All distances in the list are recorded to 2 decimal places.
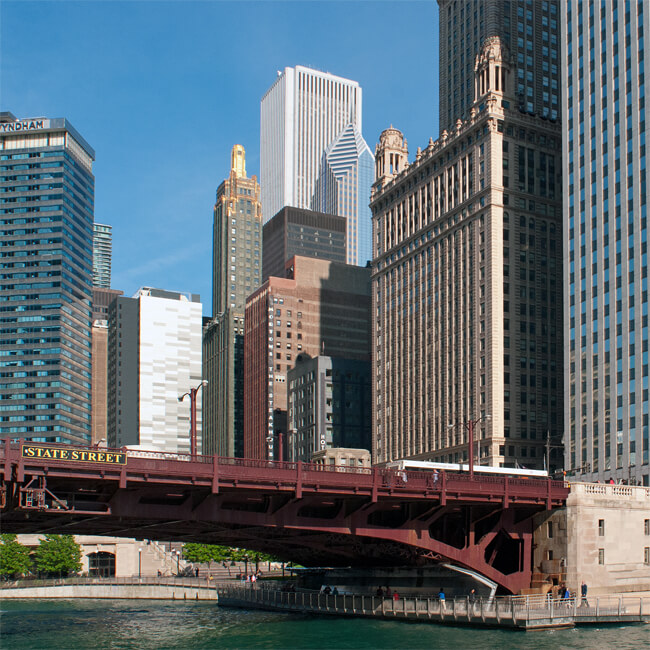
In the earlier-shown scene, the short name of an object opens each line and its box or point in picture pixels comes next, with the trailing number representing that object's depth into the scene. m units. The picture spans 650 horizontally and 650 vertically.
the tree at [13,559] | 156.25
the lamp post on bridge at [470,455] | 84.24
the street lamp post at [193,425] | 81.39
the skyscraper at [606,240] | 133.88
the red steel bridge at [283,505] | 67.44
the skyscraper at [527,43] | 189.75
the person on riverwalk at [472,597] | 82.56
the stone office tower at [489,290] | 162.50
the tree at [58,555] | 161.25
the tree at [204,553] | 160.50
